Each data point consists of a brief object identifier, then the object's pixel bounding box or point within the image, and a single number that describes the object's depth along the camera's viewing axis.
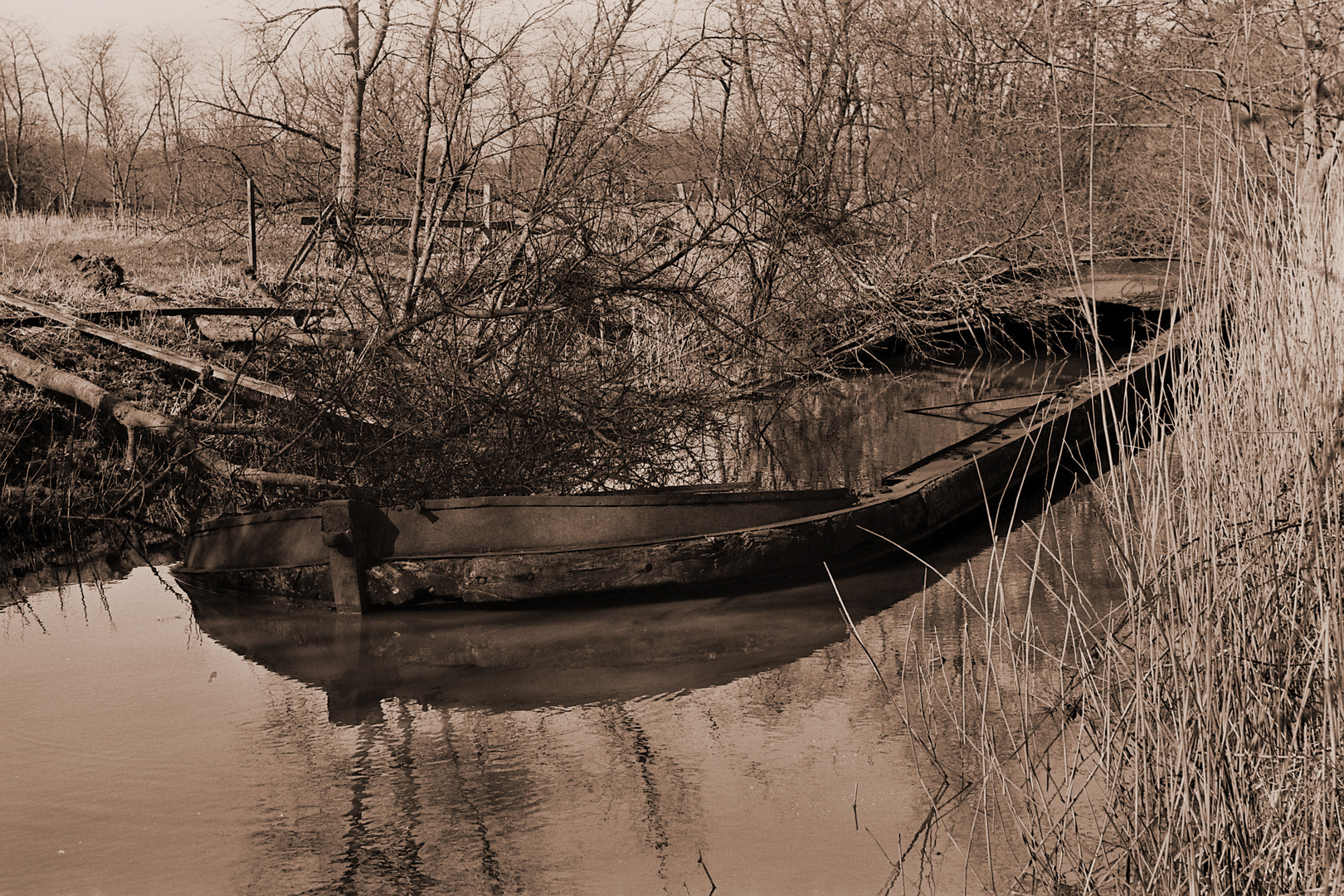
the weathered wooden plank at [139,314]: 10.58
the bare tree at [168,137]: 28.22
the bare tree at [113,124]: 52.06
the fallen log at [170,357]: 7.57
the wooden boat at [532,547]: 6.70
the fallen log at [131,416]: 7.51
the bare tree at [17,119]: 51.72
